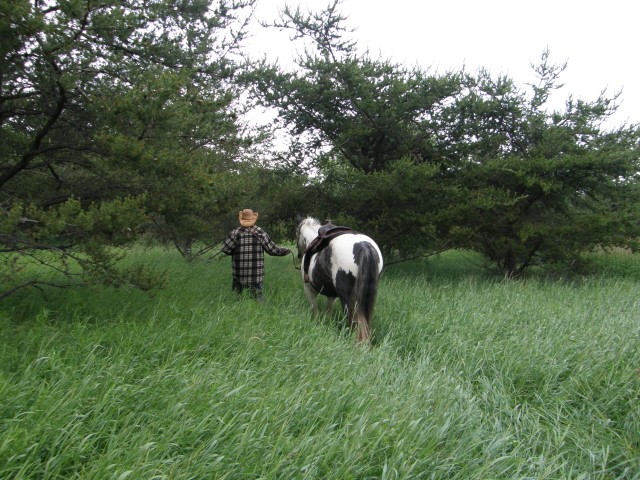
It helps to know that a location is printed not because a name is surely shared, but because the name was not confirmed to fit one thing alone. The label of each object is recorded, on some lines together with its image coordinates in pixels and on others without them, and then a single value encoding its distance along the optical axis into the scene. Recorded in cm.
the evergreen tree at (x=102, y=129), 331
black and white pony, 412
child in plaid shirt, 527
